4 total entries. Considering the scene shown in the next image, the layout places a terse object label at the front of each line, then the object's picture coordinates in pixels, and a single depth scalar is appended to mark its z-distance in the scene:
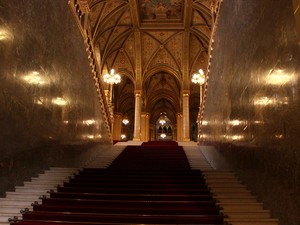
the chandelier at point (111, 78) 13.48
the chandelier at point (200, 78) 11.54
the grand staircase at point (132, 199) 3.30
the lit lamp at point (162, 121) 26.85
